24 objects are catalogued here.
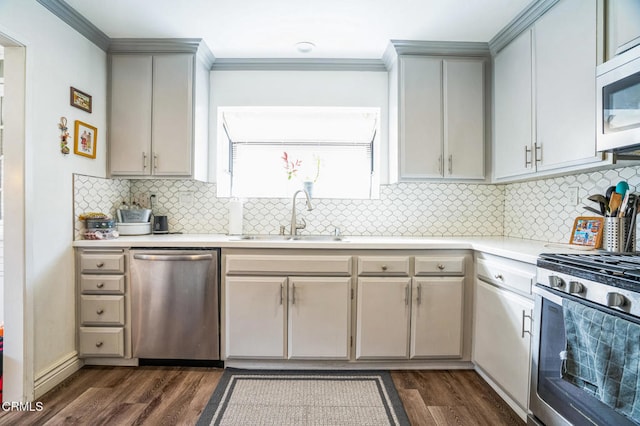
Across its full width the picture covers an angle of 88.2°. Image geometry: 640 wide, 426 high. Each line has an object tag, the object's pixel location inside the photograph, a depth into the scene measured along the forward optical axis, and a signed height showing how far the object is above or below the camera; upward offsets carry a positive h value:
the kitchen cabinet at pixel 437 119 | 2.65 +0.75
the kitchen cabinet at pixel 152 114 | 2.67 +0.76
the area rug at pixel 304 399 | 1.84 -1.16
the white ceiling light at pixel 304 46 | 2.62 +1.32
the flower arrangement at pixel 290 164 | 3.22 +0.45
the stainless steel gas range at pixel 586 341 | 1.16 -0.51
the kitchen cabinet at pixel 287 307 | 2.33 -0.69
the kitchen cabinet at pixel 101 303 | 2.35 -0.68
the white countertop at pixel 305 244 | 2.32 -0.24
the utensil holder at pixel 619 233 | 1.77 -0.10
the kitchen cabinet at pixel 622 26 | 1.52 +0.91
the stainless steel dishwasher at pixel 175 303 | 2.34 -0.67
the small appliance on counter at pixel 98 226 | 2.43 -0.14
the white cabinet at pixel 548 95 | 1.78 +0.74
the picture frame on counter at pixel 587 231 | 1.98 -0.11
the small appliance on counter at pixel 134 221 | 2.69 -0.11
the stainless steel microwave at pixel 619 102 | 1.42 +0.51
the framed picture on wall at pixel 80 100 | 2.34 +0.78
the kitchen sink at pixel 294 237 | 2.82 -0.24
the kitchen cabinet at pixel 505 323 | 1.80 -0.67
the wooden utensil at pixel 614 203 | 1.82 +0.06
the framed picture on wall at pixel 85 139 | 2.37 +0.51
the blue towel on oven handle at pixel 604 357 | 1.13 -0.54
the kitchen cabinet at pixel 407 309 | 2.34 -0.69
